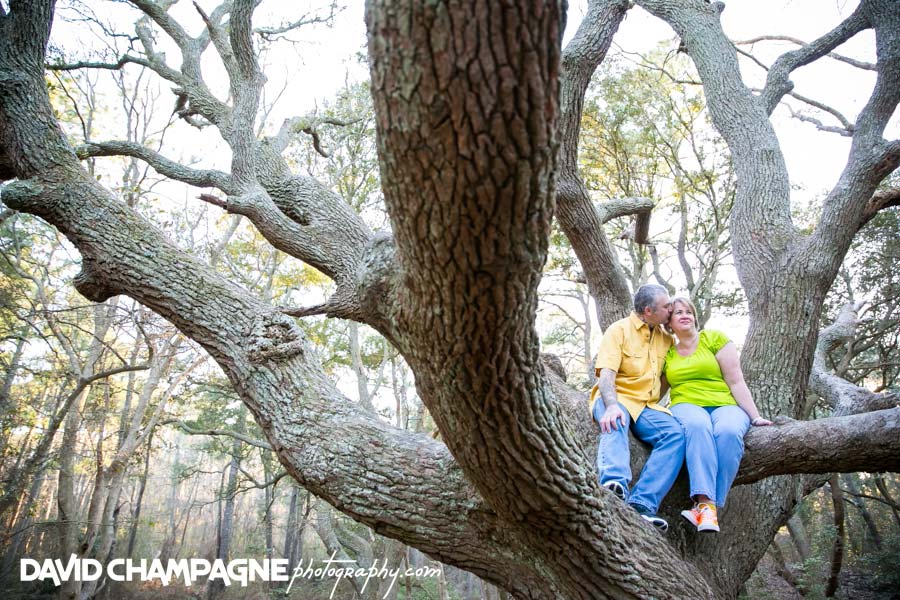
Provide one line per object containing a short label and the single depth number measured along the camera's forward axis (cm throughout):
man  238
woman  236
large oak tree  92
